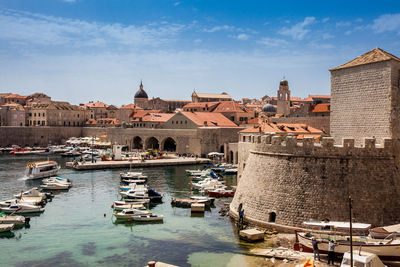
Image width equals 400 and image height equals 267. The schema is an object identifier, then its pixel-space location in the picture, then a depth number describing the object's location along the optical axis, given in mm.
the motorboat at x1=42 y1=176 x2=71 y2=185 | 41769
